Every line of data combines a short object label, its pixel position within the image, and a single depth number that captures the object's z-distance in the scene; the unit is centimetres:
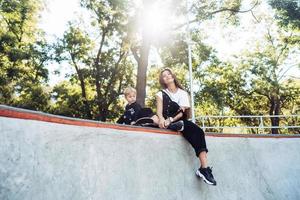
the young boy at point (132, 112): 539
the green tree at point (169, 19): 1507
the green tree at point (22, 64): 1997
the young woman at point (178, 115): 452
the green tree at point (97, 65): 2136
